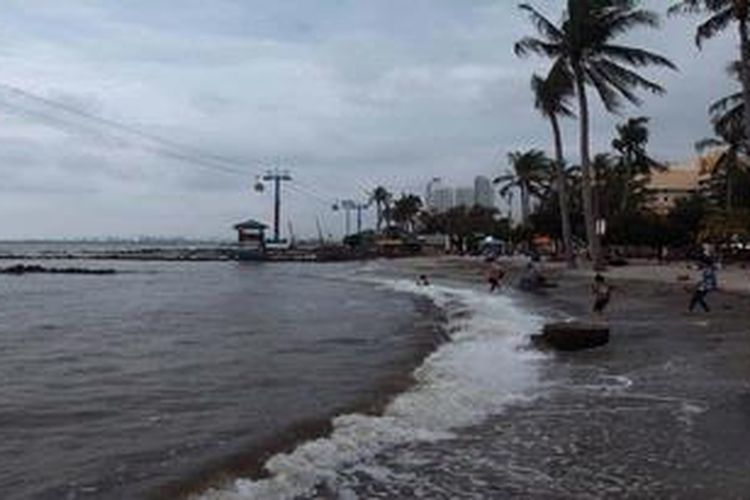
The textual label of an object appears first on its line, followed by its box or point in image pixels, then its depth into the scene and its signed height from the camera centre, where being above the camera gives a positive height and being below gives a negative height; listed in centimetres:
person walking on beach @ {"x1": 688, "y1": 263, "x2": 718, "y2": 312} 2966 -132
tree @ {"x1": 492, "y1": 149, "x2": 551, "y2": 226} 11438 +652
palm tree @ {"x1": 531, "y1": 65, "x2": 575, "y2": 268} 5294 +642
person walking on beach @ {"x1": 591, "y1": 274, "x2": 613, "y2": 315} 2962 -151
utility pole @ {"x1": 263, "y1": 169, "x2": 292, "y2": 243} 13400 +426
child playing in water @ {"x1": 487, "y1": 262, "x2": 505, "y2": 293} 4762 -167
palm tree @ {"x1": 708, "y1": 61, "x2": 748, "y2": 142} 4484 +503
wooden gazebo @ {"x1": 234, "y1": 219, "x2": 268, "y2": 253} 11950 +21
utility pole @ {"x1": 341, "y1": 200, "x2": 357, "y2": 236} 18462 +496
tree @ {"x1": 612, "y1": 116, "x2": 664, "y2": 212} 8825 +642
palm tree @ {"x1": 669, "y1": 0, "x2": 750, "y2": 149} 3597 +680
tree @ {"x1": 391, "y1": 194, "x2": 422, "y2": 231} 16712 +405
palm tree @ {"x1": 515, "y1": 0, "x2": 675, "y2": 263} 4959 +827
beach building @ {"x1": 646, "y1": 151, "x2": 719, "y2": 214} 9850 +536
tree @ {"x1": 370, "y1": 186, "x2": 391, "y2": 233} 17449 +588
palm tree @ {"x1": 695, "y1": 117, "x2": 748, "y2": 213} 6456 +470
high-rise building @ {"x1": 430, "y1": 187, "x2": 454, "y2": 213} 17750 +467
